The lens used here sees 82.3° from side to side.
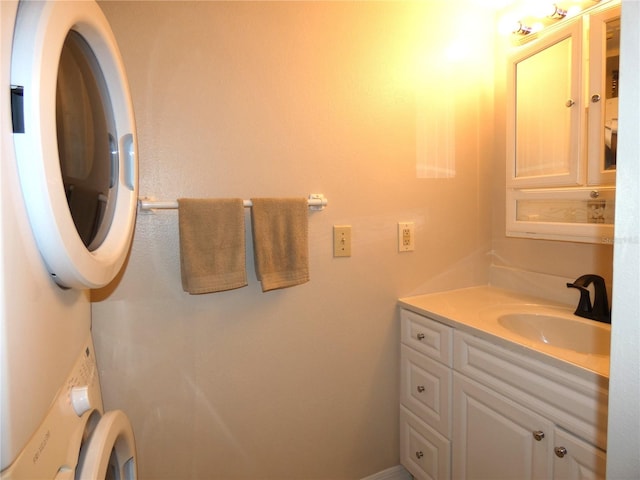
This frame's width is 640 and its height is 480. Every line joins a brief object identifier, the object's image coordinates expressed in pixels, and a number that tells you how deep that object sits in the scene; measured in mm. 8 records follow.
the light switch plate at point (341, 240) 1429
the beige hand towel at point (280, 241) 1245
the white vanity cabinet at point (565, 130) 1102
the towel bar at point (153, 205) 1138
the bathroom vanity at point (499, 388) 895
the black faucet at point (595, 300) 1221
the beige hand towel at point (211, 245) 1140
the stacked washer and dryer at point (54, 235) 445
